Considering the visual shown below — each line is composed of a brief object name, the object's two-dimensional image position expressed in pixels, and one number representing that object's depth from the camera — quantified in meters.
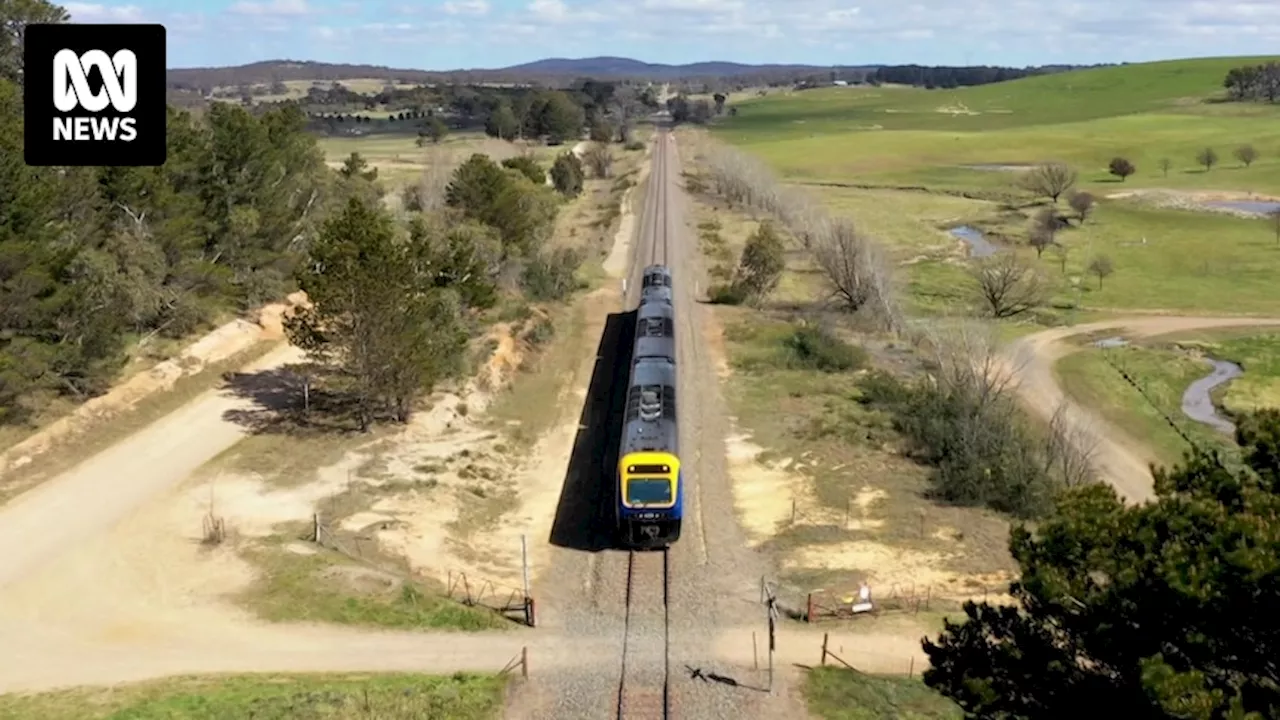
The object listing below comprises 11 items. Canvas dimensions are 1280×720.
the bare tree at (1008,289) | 77.75
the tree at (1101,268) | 90.69
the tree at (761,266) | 74.75
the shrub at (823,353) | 57.50
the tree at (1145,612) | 14.76
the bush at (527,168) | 92.31
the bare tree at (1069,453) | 42.12
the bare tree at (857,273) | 69.38
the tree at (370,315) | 40.59
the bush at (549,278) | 70.88
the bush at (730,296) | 75.12
